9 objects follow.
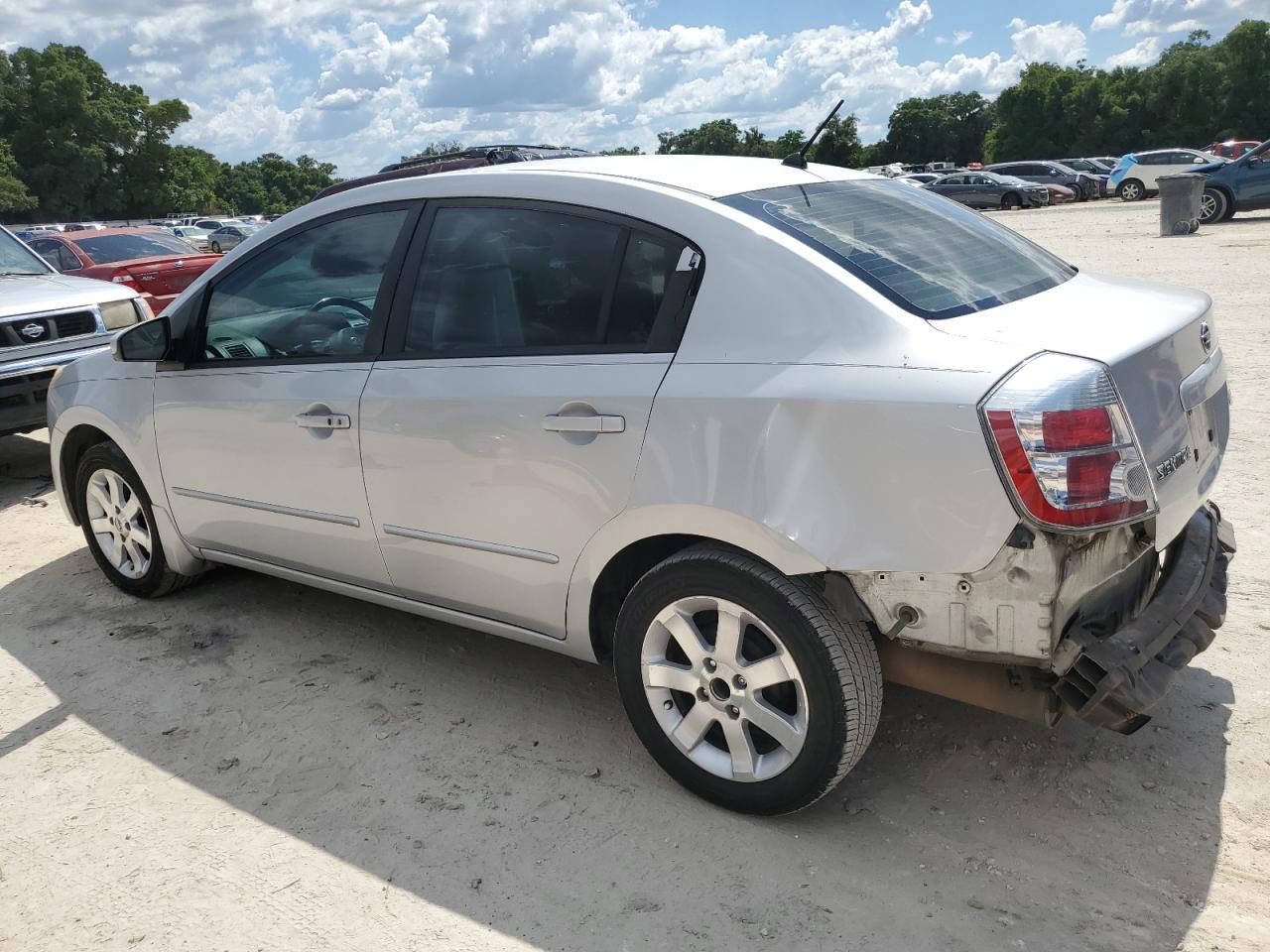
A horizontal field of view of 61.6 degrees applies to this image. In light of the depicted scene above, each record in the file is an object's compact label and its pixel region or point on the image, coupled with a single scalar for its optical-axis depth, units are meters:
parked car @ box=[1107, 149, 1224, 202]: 33.53
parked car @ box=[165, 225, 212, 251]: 38.88
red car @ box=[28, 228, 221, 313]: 11.03
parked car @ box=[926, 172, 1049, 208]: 36.91
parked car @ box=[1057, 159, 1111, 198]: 44.72
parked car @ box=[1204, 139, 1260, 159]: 39.75
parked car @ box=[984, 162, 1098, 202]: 38.75
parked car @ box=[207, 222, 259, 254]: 36.38
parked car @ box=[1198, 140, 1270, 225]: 21.05
